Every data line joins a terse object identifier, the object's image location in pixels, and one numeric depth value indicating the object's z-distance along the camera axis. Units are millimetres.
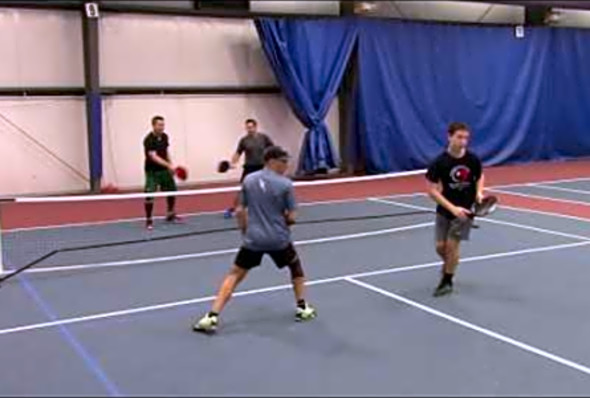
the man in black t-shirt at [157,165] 11258
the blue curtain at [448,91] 18344
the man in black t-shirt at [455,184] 7148
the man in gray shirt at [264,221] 6188
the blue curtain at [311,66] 16875
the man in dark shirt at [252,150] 11539
